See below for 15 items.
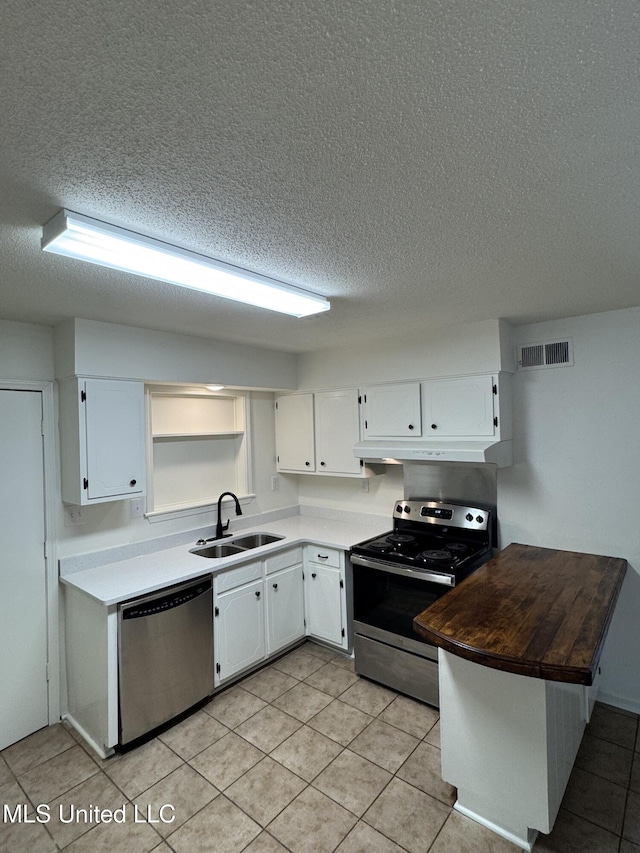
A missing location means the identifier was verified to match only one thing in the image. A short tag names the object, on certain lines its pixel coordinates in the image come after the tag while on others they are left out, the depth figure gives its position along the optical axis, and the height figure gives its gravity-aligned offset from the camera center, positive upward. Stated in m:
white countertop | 2.48 -0.82
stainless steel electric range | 2.71 -0.99
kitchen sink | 3.29 -0.87
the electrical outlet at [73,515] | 2.73 -0.46
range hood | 2.71 -0.14
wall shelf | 3.32 -0.09
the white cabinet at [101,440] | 2.52 +0.01
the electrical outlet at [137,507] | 3.04 -0.47
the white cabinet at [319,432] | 3.56 +0.01
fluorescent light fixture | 1.32 +0.64
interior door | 2.52 -0.74
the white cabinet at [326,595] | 3.25 -1.23
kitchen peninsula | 1.66 -1.11
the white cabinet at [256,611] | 2.89 -1.25
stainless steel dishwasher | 2.41 -1.26
